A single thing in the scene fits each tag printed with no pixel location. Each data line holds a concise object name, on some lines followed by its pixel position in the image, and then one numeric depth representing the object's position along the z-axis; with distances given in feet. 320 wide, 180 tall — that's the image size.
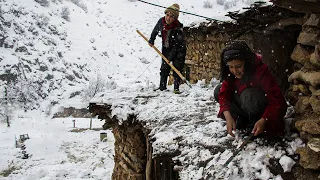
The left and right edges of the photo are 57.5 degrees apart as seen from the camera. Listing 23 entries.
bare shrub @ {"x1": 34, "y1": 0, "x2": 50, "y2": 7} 104.17
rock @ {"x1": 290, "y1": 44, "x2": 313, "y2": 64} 8.68
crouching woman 9.07
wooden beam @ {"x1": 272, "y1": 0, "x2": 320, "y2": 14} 7.32
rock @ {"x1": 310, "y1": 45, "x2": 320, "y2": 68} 7.59
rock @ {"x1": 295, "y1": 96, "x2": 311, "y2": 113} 8.50
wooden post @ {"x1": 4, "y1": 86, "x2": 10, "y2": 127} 75.05
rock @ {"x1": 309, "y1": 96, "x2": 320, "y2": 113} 7.71
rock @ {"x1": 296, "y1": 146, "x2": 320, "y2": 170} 7.49
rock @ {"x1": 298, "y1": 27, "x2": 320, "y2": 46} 7.99
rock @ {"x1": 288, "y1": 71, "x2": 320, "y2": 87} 7.83
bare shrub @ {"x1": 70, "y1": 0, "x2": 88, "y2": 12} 116.57
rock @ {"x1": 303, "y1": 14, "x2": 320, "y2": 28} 7.77
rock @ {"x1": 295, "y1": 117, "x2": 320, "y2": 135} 7.67
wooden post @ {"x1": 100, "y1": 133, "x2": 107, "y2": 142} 59.31
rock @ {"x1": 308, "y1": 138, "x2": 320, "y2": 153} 7.27
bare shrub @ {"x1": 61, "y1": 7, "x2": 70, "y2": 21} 104.01
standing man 19.30
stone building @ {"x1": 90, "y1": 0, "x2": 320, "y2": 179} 7.88
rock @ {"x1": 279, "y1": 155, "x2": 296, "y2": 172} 8.14
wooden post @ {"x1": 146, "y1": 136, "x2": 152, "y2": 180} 15.33
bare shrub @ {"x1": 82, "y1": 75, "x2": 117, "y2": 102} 82.17
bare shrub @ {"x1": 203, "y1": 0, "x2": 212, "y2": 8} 106.83
